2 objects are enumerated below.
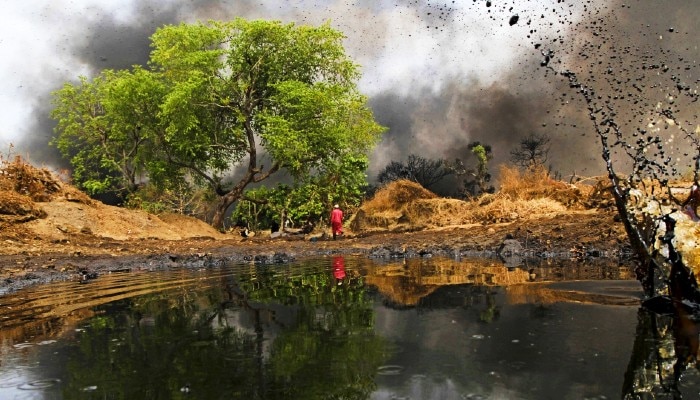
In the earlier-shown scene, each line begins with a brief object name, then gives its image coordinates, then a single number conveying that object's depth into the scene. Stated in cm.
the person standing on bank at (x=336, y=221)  2148
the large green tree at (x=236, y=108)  2753
